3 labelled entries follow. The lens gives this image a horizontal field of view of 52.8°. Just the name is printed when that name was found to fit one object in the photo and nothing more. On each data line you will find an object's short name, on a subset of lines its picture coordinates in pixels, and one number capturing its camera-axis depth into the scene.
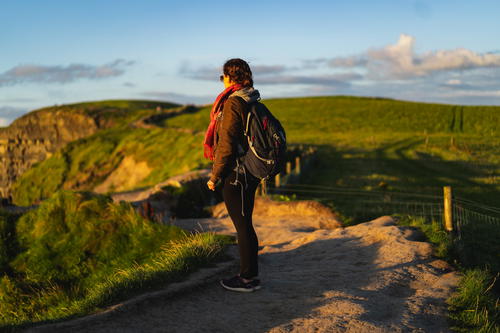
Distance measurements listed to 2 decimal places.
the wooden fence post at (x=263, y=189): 16.45
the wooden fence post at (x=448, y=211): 10.32
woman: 5.64
